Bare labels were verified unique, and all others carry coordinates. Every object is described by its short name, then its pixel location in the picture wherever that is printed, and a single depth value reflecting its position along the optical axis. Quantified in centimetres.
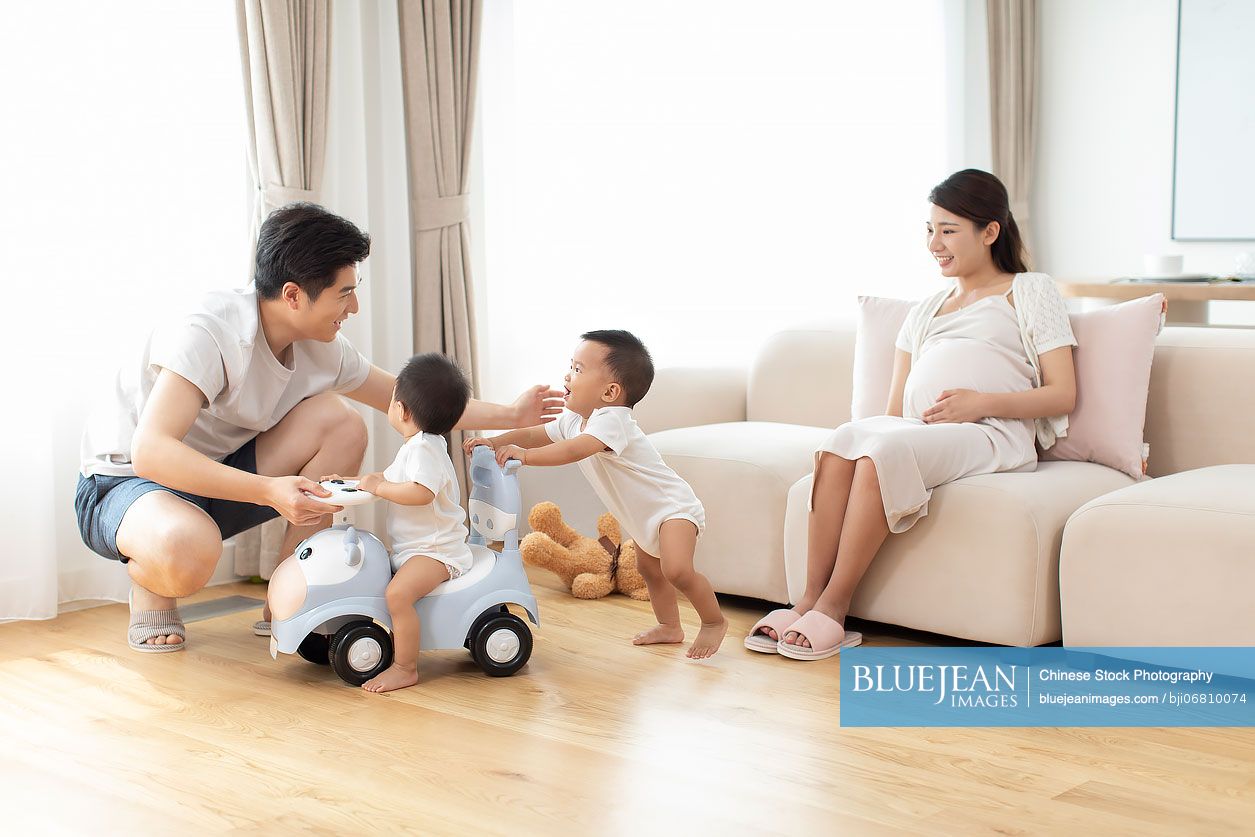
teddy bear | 315
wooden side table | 399
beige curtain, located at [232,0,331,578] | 321
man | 242
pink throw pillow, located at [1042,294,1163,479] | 282
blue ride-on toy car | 232
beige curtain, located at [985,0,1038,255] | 545
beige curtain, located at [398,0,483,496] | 360
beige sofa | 245
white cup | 441
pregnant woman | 260
